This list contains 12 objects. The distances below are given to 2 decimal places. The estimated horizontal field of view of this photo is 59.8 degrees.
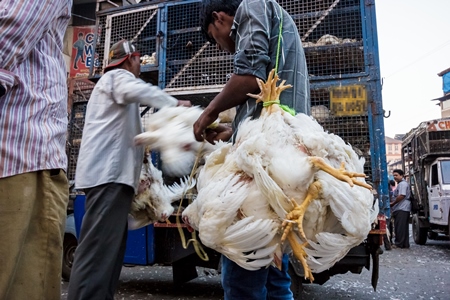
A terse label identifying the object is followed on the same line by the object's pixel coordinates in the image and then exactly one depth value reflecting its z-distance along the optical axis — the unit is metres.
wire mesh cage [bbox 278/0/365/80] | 4.68
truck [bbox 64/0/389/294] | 4.34
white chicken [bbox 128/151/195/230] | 2.73
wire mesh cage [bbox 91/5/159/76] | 5.78
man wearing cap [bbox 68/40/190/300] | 2.27
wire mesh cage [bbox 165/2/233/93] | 5.30
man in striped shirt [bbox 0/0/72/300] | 1.38
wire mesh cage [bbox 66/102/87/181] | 5.52
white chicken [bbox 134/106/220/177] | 1.92
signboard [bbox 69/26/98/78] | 11.85
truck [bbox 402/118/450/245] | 9.78
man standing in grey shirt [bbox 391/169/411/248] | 10.04
